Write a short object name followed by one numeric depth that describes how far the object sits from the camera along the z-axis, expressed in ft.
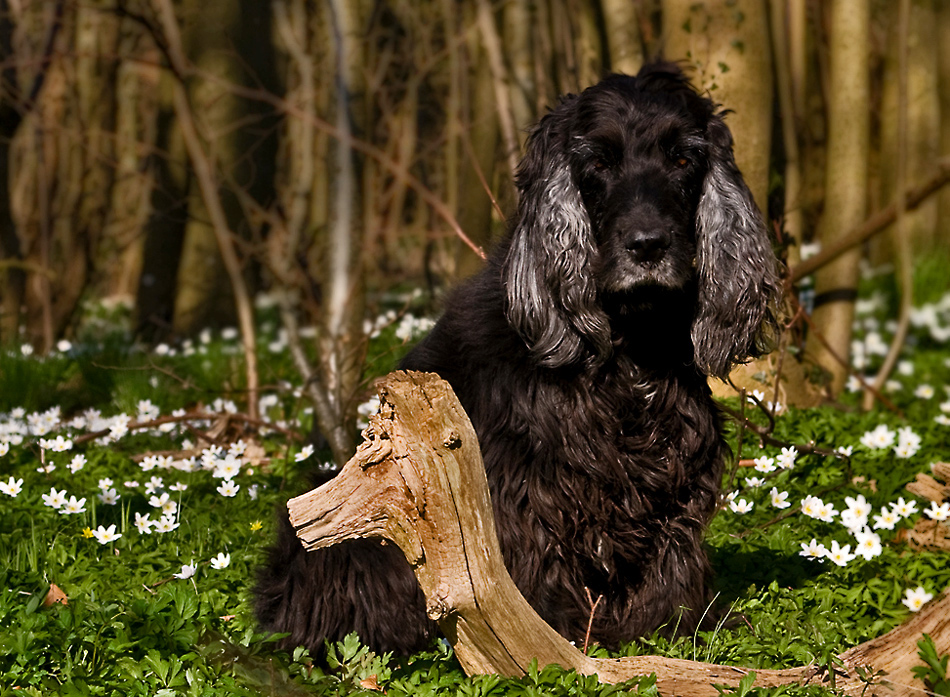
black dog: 11.28
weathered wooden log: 8.68
